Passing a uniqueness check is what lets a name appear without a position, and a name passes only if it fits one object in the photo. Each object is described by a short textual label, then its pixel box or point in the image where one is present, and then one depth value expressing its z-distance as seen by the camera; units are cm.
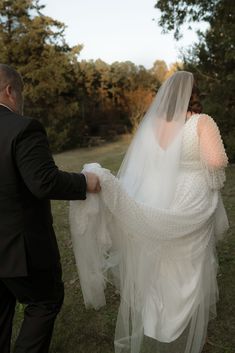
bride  339
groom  257
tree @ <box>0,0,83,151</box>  2719
